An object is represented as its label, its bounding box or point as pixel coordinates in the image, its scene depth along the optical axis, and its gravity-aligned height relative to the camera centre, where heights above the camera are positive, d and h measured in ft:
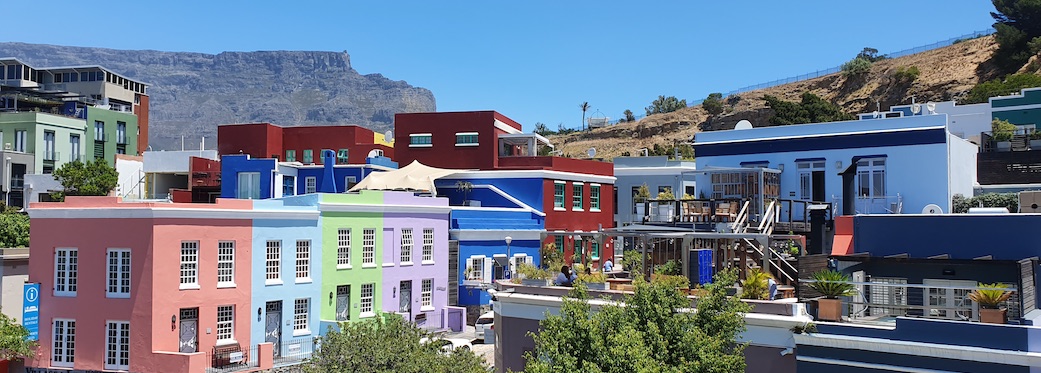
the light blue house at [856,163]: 83.41 +4.11
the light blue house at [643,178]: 160.35 +4.91
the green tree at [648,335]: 46.09 -7.07
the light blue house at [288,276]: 99.19 -8.30
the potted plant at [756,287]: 55.21 -5.11
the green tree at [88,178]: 164.86 +4.90
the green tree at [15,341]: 89.66 -13.88
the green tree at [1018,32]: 267.82 +52.68
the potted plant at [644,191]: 145.26 +2.22
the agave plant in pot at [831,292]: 51.16 -5.01
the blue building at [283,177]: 147.95 +4.70
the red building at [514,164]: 143.23 +6.70
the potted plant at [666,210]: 90.33 -0.56
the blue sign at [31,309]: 91.86 -10.85
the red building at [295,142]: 165.99 +11.72
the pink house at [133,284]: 89.40 -8.20
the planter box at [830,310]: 51.11 -6.03
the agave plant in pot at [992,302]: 45.93 -5.04
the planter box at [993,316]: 45.88 -5.76
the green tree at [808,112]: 280.92 +29.90
